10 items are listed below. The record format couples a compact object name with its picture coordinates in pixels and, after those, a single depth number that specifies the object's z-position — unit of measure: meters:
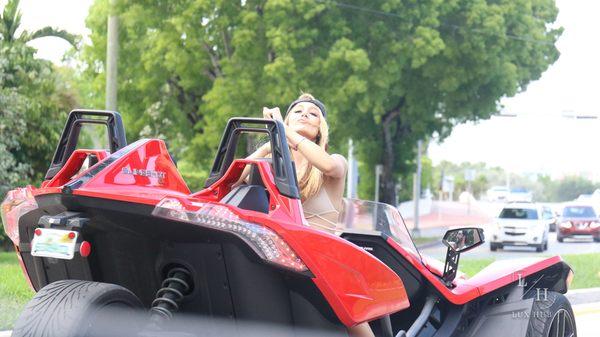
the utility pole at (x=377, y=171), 34.23
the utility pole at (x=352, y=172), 37.19
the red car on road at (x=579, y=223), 38.06
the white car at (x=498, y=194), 98.62
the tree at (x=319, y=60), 25.81
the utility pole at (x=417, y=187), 42.66
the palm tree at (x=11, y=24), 22.26
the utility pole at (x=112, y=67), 17.94
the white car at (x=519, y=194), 91.07
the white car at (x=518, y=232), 29.83
